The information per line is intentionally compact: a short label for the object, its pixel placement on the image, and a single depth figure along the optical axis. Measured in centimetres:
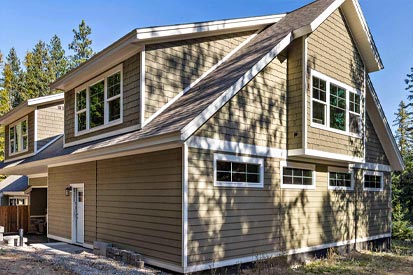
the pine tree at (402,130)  4122
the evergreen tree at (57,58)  4031
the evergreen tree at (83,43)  3881
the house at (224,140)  814
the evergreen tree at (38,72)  3881
